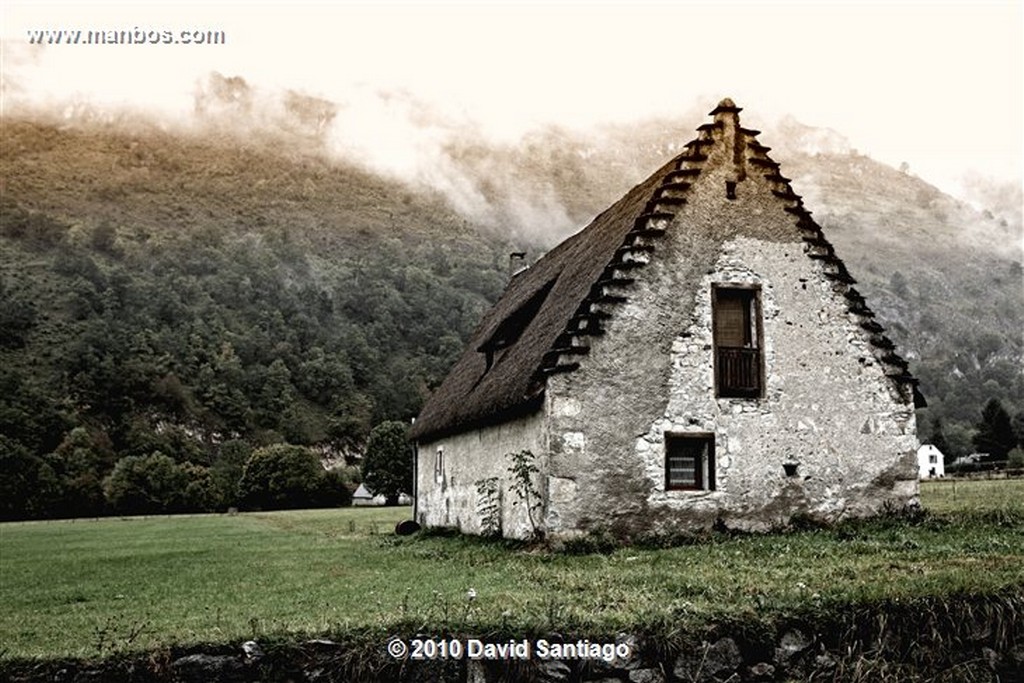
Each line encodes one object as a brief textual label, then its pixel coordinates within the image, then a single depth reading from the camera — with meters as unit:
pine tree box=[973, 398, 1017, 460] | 70.31
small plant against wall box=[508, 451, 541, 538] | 17.14
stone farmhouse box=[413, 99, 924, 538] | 16.80
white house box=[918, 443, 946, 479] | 76.07
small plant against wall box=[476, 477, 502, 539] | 19.75
